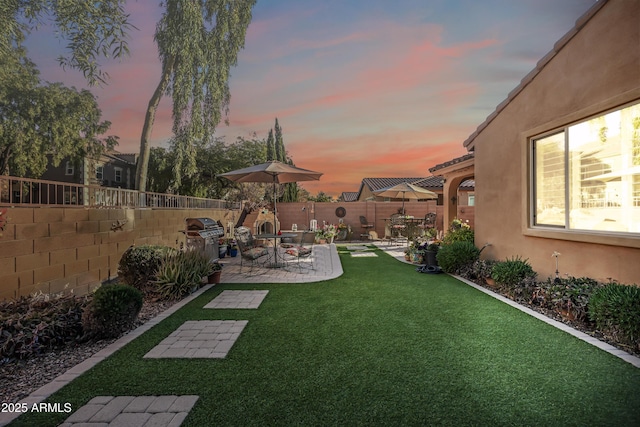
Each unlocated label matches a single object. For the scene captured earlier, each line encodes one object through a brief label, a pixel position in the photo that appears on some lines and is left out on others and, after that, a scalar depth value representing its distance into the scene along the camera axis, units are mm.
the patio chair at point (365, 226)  16297
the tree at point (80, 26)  6812
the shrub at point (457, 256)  7352
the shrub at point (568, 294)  4152
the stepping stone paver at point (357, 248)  12711
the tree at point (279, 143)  22625
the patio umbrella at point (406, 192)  12734
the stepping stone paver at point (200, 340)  3324
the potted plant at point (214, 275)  6720
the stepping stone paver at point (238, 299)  5137
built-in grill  8375
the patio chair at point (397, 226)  15153
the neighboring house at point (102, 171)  20641
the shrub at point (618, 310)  3307
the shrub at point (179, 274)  5415
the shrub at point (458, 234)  8383
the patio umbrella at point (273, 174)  7664
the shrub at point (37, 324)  3152
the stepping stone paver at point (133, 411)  2188
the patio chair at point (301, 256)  8258
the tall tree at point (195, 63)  11430
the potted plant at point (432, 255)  7992
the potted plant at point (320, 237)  14328
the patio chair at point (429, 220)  15563
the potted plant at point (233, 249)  10891
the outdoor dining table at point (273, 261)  7967
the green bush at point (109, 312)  3600
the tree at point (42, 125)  14867
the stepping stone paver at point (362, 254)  10741
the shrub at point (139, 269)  5516
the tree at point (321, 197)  33888
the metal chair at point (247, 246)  7564
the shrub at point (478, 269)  6555
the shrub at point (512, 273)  5551
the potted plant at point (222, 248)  10253
